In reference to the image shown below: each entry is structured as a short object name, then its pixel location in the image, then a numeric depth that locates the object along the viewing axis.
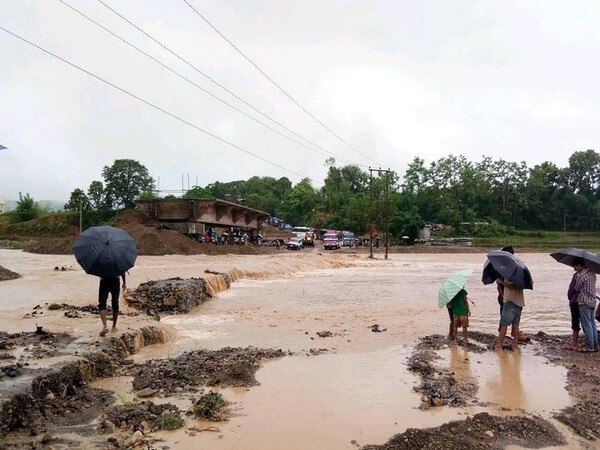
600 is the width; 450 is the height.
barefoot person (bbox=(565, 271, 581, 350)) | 9.48
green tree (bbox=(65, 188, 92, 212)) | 61.63
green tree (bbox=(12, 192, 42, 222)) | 68.29
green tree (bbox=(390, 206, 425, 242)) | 65.88
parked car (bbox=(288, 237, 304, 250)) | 53.08
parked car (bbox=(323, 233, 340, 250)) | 55.25
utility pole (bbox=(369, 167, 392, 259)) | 46.01
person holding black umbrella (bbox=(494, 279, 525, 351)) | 9.22
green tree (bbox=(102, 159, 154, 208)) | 65.69
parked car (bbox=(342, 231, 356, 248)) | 63.06
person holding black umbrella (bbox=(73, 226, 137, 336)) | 9.06
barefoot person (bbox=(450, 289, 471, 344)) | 10.02
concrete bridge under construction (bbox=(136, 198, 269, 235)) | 41.47
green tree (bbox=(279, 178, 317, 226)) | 88.75
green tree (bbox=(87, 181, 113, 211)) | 62.24
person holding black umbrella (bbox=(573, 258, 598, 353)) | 9.24
